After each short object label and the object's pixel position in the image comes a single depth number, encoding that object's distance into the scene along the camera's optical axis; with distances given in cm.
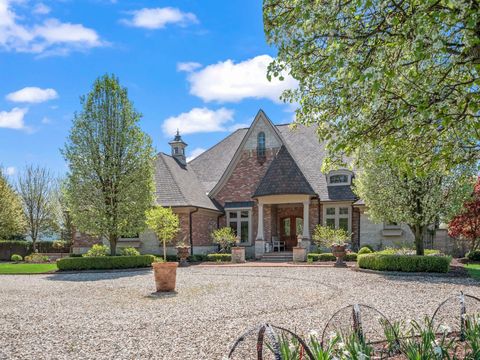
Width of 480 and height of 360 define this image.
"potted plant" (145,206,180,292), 1274
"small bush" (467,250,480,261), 2214
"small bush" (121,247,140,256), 2104
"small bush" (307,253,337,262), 2120
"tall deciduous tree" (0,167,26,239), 3325
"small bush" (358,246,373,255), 2095
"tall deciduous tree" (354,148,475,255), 1586
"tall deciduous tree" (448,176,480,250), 2223
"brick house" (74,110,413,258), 2373
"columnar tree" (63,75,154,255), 1973
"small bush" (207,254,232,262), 2294
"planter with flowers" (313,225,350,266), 1878
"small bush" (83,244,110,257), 2097
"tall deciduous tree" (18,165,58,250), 3731
